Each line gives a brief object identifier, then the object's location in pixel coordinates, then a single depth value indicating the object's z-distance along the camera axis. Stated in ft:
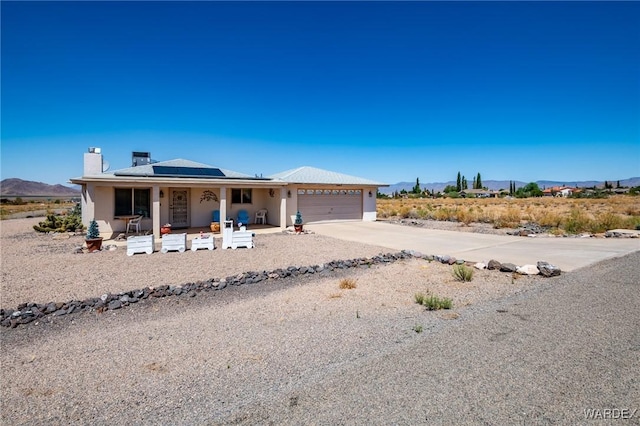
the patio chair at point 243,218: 61.36
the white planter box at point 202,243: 40.06
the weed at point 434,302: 19.63
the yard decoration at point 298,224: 56.75
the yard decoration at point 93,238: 38.27
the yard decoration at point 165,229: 48.34
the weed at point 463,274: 25.99
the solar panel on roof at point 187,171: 56.62
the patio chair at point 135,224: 51.40
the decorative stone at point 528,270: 27.58
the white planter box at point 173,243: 39.01
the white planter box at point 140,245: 37.21
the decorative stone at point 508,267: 28.52
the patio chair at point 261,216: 65.46
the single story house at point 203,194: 50.24
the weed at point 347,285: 24.56
